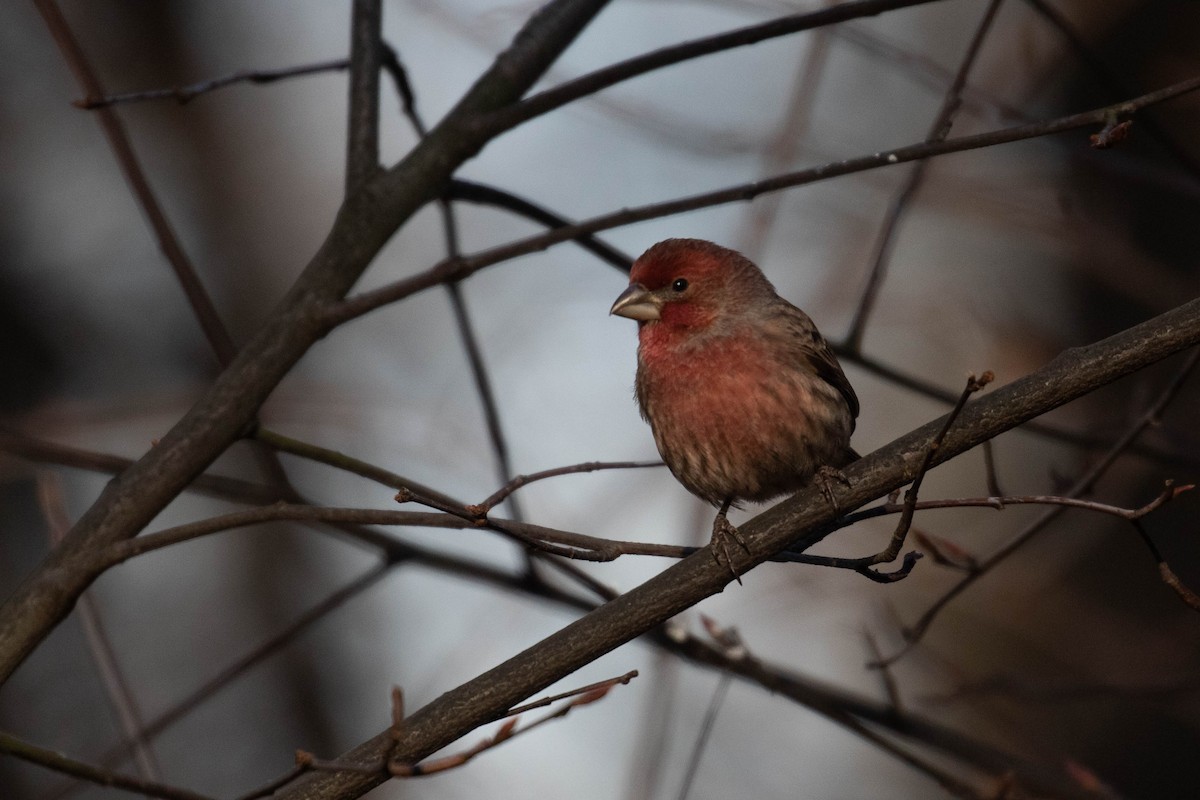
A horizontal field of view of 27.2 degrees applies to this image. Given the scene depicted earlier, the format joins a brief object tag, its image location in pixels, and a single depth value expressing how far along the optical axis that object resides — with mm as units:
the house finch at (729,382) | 9187
